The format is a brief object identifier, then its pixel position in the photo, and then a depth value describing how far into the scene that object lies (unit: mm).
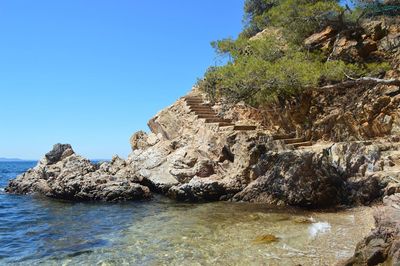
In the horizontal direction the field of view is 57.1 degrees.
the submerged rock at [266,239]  9461
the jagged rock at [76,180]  19016
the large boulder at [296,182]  14492
